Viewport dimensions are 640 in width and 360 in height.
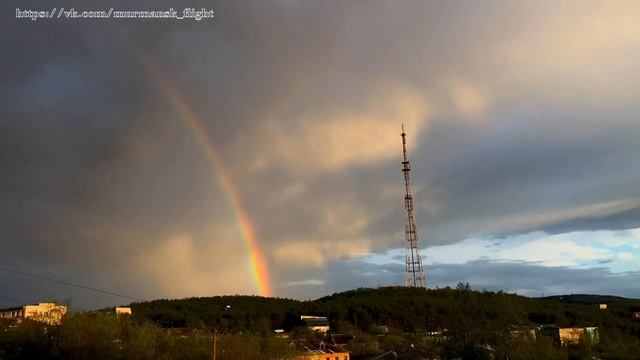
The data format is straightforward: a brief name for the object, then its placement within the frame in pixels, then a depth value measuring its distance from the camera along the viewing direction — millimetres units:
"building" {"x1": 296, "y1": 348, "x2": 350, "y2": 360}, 75062
